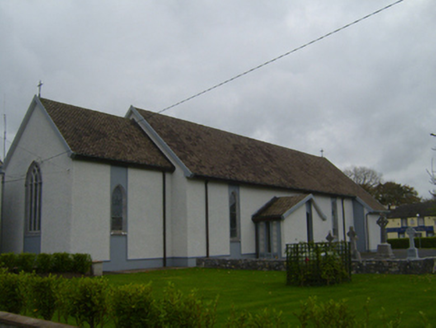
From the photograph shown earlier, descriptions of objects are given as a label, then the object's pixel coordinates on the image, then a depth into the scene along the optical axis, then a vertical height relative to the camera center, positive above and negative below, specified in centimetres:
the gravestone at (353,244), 2205 -60
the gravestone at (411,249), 1908 -79
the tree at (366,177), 7607 +954
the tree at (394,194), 7925 +687
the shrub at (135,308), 641 -106
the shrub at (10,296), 912 -117
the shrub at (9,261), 1753 -85
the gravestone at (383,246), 2227 -74
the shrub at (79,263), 1802 -102
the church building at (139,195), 2084 +228
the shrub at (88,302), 759 -110
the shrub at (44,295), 846 -108
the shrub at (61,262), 1772 -96
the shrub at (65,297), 775 -106
